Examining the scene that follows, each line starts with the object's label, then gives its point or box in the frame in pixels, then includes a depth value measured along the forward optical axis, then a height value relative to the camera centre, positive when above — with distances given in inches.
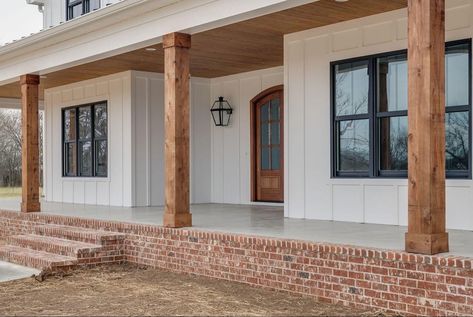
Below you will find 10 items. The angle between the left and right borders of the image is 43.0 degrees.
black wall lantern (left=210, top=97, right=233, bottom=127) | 470.0 +46.4
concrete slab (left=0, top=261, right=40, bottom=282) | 290.8 -50.1
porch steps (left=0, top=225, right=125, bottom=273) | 301.6 -41.4
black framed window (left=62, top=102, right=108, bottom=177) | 491.8 +26.8
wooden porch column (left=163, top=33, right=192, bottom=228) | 294.7 +18.9
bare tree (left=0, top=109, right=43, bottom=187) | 1203.2 +52.2
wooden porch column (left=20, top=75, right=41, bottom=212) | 415.8 +19.2
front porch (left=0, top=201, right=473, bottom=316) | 192.4 -34.2
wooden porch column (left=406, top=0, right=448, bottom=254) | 194.4 +13.6
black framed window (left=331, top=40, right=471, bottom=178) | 269.1 +26.9
